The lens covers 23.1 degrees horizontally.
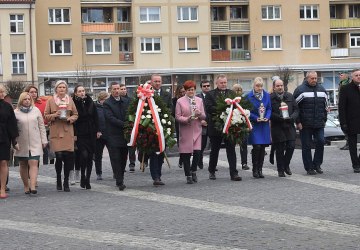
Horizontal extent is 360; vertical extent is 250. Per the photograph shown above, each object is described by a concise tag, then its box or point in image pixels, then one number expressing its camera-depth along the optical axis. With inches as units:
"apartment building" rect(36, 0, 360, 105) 2815.0
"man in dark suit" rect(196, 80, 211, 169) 746.8
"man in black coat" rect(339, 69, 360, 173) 714.8
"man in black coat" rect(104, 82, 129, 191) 649.6
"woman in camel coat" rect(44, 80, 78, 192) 640.4
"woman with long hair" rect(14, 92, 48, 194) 633.0
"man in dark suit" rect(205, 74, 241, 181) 681.0
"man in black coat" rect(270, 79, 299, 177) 697.0
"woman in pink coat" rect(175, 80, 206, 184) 667.4
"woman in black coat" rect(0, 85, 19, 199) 619.2
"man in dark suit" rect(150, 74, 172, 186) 661.9
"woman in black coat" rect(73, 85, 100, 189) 657.6
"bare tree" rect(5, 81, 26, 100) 2414.1
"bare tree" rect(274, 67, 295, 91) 2721.5
